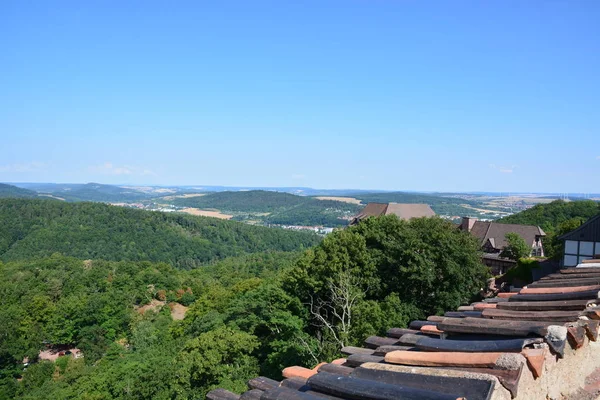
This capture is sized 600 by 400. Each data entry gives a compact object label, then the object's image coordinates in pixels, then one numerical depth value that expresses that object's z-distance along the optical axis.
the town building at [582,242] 20.73
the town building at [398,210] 44.03
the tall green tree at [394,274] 19.62
